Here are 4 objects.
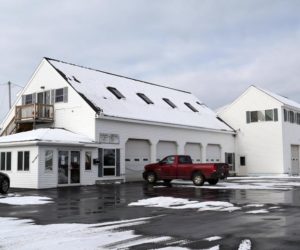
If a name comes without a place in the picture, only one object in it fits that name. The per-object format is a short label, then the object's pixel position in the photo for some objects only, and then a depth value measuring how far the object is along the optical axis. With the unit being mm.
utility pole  48319
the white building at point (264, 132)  30696
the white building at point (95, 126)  19957
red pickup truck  19590
